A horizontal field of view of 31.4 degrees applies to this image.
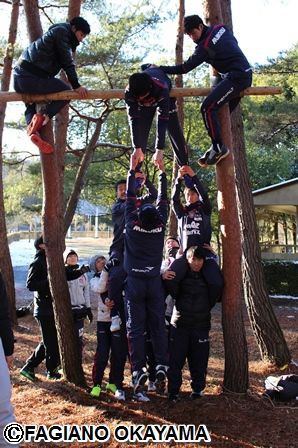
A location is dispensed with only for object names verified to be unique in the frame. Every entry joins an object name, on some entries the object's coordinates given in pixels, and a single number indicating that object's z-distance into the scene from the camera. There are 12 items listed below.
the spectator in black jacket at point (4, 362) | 3.43
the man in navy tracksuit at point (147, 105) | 5.38
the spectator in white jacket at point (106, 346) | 5.93
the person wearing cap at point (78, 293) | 6.72
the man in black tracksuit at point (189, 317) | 5.57
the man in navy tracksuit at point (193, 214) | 6.08
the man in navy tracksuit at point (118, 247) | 5.90
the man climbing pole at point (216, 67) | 5.68
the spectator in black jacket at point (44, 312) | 6.84
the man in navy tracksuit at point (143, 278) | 5.39
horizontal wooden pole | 5.84
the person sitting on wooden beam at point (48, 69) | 5.53
